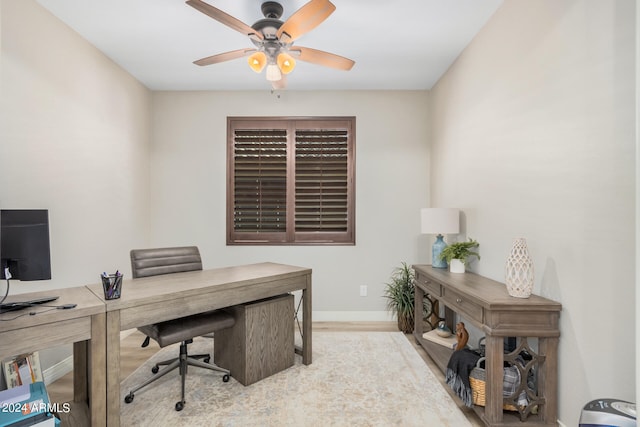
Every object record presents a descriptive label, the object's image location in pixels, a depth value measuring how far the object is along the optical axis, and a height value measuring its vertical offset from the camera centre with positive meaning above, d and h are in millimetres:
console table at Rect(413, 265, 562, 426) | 1765 -779
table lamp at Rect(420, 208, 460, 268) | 2916 -89
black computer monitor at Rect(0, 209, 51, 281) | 1542 -166
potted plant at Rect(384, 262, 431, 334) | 3480 -989
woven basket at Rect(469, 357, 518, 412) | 1946 -1072
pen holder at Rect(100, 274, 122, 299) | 1719 -404
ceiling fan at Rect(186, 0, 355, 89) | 1807 +1157
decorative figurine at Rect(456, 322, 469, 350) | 2518 -1000
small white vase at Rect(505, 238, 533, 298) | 1857 -355
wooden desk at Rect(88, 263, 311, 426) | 1665 -543
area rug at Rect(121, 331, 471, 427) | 1974 -1289
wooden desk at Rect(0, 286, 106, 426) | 1405 -570
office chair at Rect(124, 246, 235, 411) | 2062 -757
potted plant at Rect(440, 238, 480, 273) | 2736 -367
